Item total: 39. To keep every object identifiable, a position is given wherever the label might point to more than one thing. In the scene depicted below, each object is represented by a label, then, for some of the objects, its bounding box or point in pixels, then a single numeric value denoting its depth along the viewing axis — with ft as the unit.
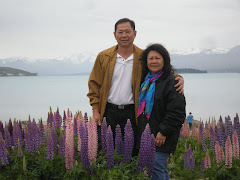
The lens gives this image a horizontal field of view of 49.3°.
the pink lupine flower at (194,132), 28.19
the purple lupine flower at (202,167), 19.04
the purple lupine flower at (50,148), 15.29
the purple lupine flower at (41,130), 18.31
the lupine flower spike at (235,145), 18.45
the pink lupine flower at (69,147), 14.58
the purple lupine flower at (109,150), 13.39
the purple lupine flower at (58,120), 20.88
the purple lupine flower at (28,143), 16.44
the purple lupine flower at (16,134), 17.26
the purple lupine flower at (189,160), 19.74
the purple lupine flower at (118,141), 14.38
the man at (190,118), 50.85
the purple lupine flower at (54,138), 16.07
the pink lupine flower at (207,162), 18.75
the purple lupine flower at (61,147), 15.46
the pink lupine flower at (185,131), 26.94
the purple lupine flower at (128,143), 13.73
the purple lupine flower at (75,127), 19.08
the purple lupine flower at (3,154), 15.61
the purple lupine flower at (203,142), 22.71
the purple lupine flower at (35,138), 16.69
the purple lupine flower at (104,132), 14.51
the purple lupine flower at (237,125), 21.60
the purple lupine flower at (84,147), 13.66
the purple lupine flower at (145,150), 12.86
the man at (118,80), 16.44
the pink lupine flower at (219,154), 18.44
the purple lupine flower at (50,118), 20.15
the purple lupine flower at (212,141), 22.24
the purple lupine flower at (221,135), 21.71
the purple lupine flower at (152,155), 13.25
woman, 13.98
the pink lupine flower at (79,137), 14.88
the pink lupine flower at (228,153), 17.37
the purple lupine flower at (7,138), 17.74
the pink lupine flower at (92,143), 13.78
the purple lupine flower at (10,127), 19.52
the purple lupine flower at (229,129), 21.52
